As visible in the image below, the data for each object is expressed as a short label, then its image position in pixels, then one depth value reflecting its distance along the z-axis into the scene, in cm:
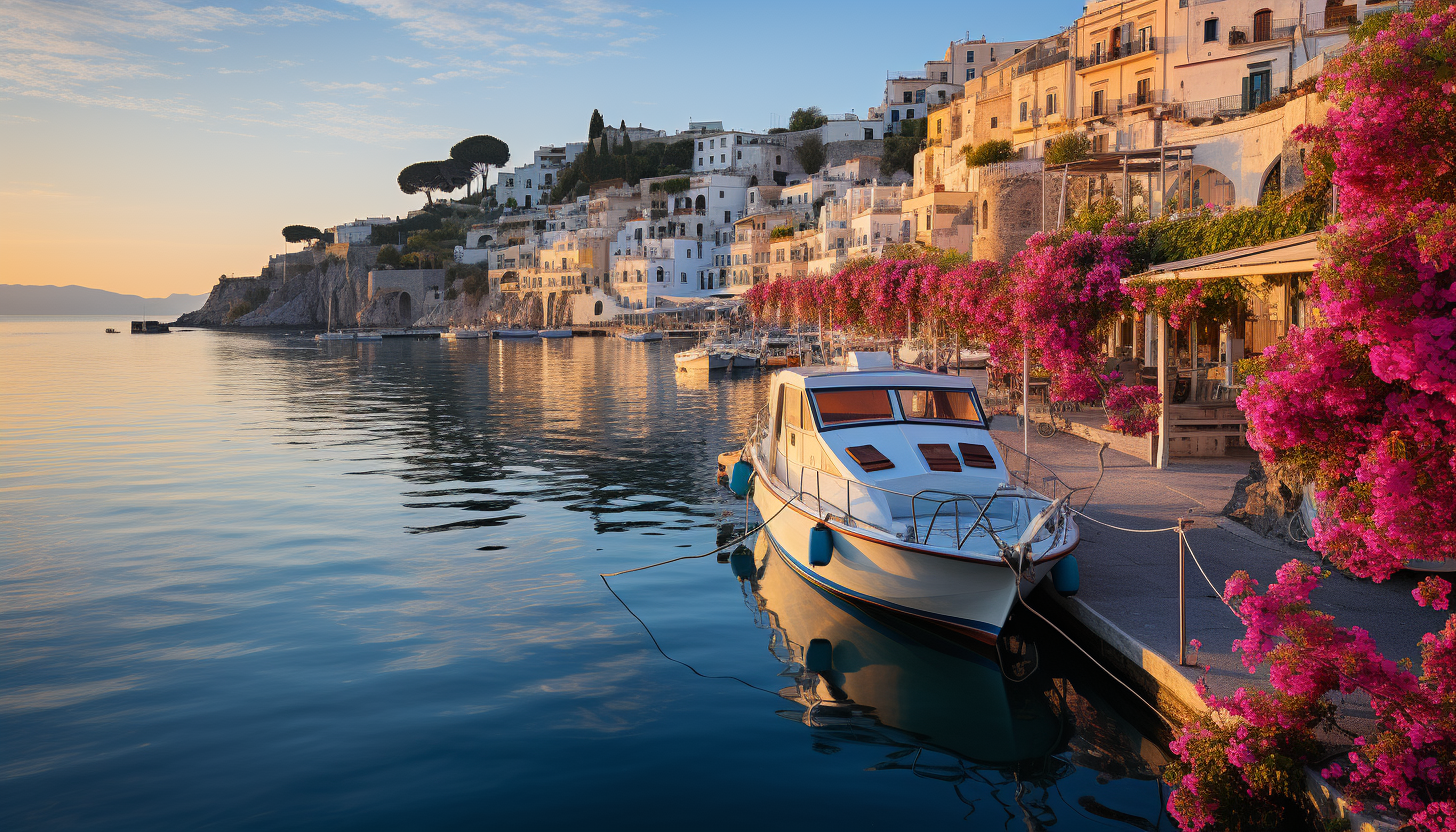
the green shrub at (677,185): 12562
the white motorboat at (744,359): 6150
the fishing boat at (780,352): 5873
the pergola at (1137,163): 3083
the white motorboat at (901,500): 1073
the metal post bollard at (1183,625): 861
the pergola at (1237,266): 1219
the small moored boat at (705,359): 5703
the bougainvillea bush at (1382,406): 541
